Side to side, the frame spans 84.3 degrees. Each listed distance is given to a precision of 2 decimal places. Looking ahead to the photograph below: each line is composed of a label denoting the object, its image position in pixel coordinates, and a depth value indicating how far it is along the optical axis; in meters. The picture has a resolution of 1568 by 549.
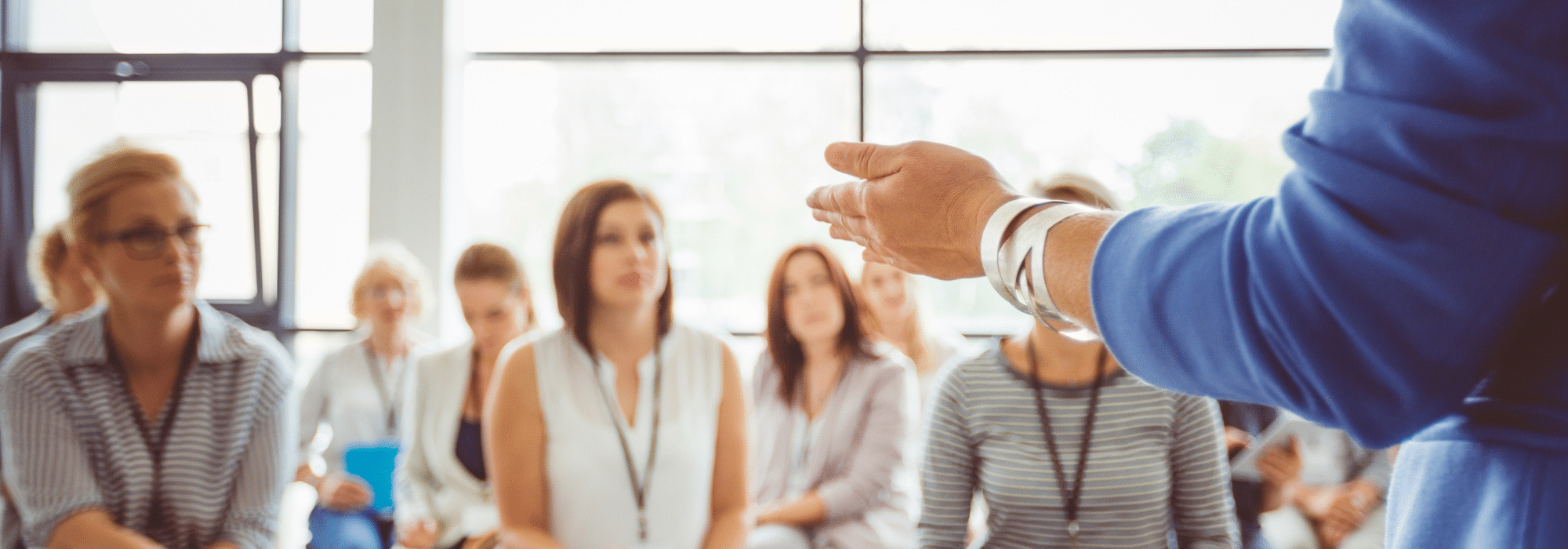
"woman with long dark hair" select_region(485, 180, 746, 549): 2.35
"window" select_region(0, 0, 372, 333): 5.20
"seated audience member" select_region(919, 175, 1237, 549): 2.01
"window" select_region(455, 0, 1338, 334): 4.93
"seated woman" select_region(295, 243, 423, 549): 3.84
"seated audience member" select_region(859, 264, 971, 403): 4.00
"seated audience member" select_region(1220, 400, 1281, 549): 2.72
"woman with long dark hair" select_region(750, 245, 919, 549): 2.96
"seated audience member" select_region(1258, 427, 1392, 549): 2.73
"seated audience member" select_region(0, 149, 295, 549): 1.87
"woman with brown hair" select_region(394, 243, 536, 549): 3.07
